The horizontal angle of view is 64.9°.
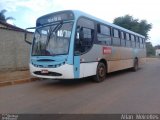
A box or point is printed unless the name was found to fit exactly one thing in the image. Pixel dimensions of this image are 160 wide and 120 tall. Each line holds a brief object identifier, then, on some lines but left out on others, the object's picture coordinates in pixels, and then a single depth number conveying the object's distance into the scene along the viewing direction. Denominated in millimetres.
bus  4766
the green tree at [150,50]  42158
